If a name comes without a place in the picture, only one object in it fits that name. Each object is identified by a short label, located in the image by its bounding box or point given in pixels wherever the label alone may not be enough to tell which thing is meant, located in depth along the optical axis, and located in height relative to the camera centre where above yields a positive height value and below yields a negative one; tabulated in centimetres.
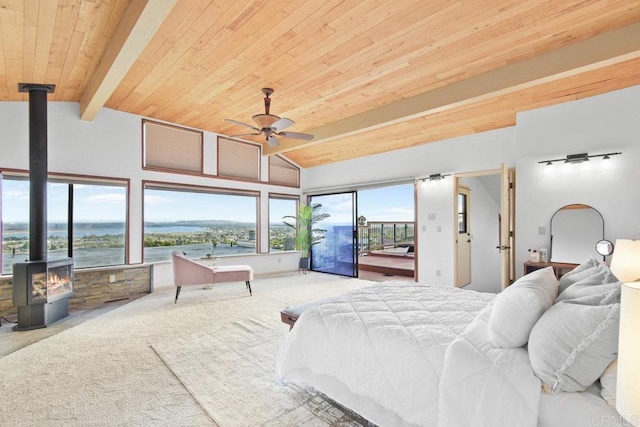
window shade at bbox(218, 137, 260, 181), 661 +124
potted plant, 761 -32
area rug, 198 -128
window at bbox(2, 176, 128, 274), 441 -6
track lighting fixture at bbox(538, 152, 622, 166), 382 +72
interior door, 446 -29
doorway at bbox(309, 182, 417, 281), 731 -57
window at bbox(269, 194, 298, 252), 749 -18
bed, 125 -70
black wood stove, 366 -48
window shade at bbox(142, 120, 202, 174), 562 +130
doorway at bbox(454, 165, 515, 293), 564 -34
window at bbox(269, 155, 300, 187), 751 +108
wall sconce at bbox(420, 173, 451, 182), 555 +69
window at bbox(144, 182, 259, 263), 573 -11
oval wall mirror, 393 -24
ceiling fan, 394 +118
